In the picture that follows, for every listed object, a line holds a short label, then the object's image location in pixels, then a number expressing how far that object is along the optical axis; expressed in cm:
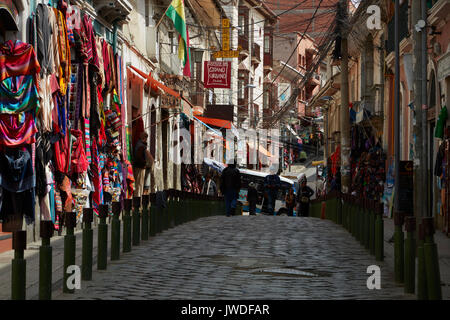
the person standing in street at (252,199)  3397
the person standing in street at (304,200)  3616
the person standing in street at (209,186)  4205
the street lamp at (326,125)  5285
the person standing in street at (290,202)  3978
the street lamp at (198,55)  3944
